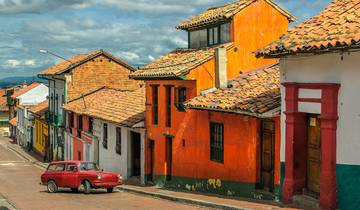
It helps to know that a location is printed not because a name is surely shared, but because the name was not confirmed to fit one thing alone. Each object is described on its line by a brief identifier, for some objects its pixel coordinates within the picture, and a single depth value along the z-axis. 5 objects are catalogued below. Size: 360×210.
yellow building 53.12
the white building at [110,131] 28.33
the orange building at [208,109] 18.64
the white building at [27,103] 64.06
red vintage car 22.59
